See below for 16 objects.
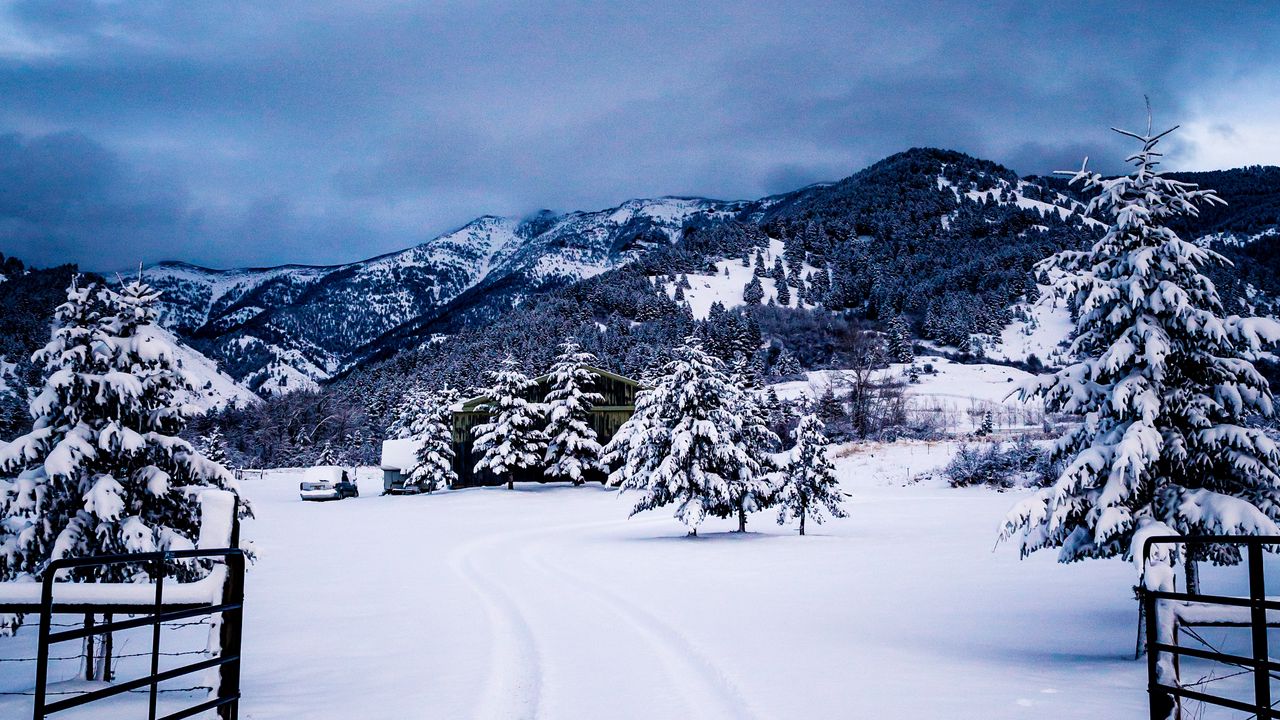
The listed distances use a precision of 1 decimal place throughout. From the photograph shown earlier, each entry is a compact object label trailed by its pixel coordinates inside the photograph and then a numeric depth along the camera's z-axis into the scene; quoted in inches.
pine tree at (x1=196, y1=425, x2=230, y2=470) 2837.4
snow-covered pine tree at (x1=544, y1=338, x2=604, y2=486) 2060.8
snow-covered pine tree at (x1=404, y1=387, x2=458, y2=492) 2226.9
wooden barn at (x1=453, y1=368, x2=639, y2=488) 2249.0
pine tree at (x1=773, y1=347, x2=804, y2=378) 4308.6
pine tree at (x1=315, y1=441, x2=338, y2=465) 3097.9
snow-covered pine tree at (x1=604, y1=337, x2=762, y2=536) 1052.5
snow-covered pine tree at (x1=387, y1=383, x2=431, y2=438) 2773.1
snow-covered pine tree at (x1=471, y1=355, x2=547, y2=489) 2052.2
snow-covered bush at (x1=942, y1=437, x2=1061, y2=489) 1706.4
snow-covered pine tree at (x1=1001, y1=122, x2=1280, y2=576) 407.5
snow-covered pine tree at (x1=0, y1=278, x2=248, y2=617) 401.1
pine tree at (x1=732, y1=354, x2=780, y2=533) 1068.5
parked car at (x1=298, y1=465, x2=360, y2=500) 2033.7
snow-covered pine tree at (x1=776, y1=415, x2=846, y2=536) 1071.6
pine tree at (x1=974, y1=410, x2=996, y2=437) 2323.1
